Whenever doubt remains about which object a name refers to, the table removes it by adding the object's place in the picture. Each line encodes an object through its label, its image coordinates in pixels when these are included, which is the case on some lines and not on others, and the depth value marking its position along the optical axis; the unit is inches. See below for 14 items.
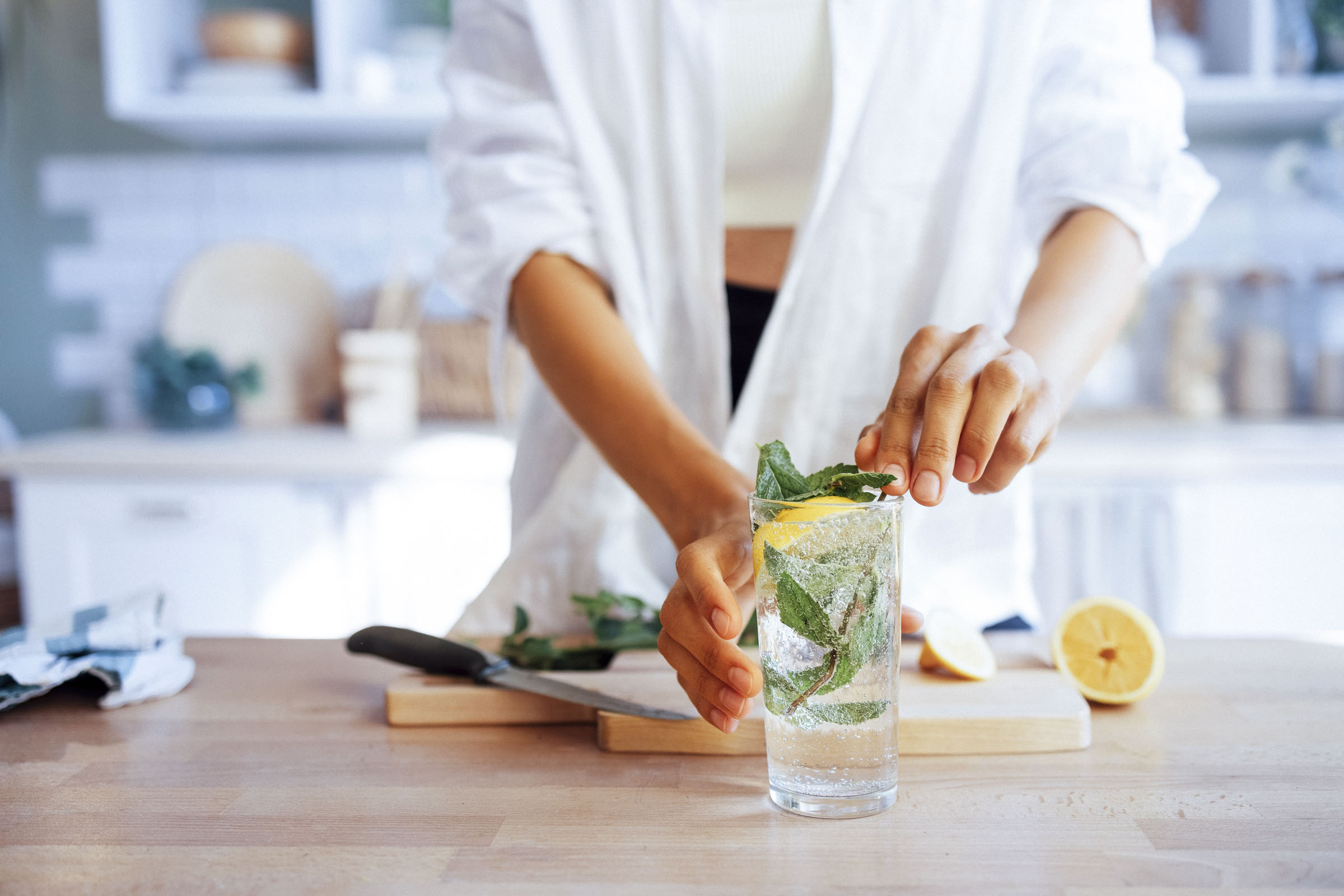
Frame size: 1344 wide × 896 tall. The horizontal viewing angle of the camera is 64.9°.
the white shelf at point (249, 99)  94.1
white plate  106.7
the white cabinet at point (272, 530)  87.4
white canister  97.0
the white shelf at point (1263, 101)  91.0
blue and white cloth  34.4
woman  40.1
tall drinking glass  23.6
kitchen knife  33.0
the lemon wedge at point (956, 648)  32.8
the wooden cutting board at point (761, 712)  29.4
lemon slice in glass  23.5
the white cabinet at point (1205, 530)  81.4
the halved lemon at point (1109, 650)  32.6
